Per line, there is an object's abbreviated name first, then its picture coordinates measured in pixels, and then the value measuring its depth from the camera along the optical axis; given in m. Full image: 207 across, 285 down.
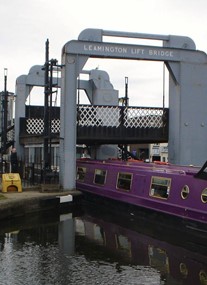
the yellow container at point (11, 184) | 15.41
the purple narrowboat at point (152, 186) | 11.88
